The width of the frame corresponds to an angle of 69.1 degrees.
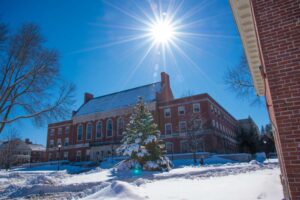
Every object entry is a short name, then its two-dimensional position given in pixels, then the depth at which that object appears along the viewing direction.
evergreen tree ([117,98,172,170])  22.98
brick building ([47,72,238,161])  38.19
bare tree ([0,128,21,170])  51.41
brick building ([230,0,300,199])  3.73
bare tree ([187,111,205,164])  33.06
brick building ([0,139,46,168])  54.16
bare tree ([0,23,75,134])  15.49
